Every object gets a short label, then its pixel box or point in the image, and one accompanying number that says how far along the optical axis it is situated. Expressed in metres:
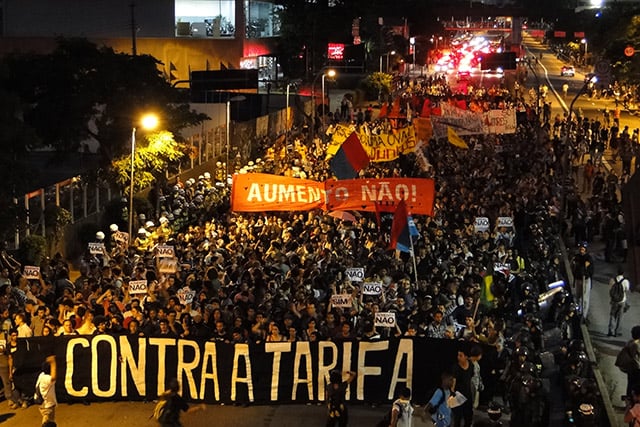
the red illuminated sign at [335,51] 69.69
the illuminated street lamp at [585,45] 108.81
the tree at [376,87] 69.34
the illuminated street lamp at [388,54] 85.43
